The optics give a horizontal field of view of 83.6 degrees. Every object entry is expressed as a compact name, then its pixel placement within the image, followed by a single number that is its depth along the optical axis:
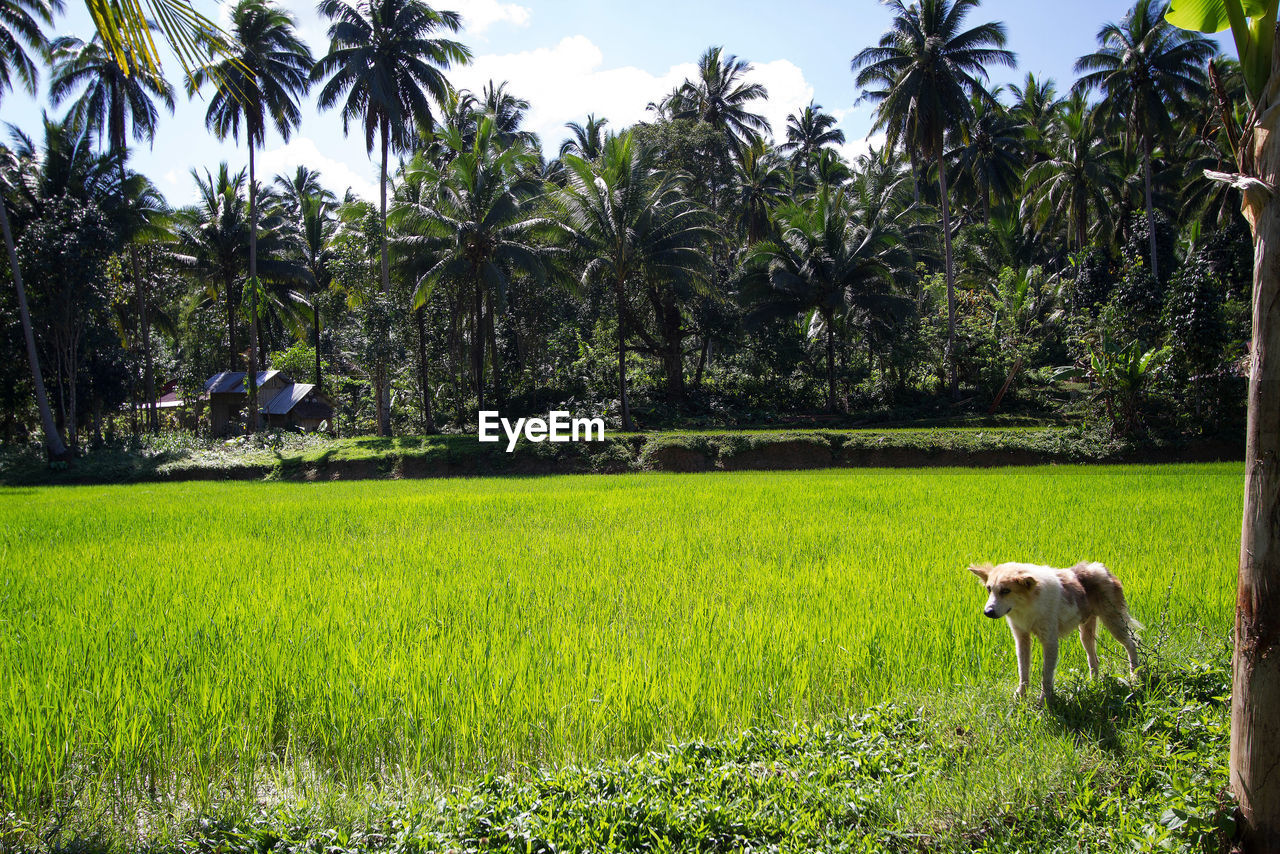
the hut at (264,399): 29.48
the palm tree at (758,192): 32.28
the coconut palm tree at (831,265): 24.86
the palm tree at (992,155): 29.73
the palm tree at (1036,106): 34.03
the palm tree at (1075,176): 27.92
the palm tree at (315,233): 31.23
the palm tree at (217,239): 27.38
